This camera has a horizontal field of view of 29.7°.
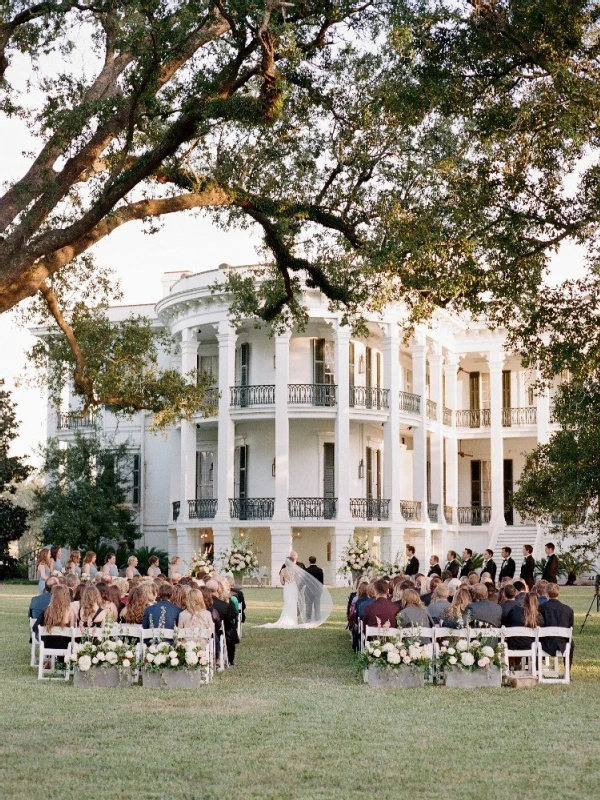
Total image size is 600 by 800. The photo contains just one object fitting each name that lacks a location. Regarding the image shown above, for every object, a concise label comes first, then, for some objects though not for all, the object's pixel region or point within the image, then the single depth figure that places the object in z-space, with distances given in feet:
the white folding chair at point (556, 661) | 44.73
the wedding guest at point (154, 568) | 68.94
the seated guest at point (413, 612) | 45.62
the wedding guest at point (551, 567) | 73.19
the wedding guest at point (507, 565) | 78.64
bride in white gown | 73.05
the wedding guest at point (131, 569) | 66.97
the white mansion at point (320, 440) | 123.85
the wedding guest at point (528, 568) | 76.74
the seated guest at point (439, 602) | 48.52
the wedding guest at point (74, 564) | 72.28
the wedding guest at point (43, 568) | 66.02
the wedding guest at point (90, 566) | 71.61
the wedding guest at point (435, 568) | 78.23
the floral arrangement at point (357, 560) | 98.53
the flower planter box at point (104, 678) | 43.78
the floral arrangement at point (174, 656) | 42.73
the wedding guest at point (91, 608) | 47.78
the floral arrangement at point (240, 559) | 92.58
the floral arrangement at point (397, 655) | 43.37
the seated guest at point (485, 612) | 45.32
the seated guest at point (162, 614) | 45.19
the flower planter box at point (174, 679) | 43.19
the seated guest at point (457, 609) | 46.07
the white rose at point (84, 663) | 43.14
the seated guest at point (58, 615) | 46.42
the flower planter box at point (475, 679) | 43.60
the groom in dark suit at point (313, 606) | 73.41
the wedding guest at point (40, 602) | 52.13
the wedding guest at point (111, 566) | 72.90
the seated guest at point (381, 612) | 47.24
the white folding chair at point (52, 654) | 45.83
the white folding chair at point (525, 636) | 44.70
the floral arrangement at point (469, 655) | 43.32
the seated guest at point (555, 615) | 45.98
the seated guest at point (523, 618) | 45.60
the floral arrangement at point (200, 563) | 90.84
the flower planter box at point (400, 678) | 43.75
